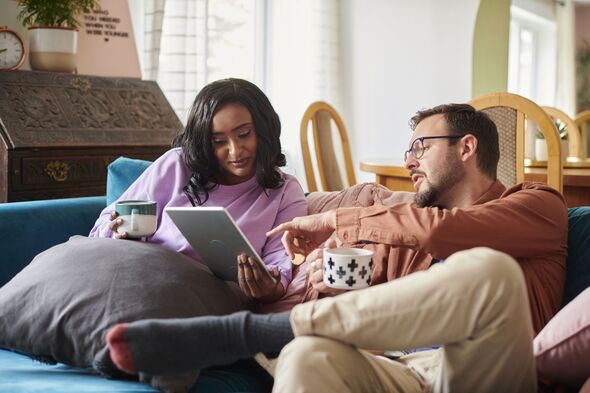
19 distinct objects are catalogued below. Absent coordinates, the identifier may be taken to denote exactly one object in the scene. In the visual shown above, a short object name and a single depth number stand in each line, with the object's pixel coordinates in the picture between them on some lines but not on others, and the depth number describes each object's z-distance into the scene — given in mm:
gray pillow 1422
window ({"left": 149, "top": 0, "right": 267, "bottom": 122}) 4016
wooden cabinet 2598
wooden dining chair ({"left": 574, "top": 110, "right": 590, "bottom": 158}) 5086
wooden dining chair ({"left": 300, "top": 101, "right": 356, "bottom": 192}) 3602
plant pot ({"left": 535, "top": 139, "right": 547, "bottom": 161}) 3547
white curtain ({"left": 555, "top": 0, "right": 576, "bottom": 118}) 6168
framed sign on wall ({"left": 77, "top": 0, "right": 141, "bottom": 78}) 3238
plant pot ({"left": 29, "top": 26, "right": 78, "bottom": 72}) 2897
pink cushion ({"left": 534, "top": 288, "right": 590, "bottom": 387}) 1293
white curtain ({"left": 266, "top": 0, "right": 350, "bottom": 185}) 4906
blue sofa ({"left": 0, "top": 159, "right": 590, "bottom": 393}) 1383
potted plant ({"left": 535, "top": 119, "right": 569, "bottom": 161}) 3545
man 1167
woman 1899
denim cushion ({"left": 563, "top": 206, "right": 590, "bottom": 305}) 1578
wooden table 2760
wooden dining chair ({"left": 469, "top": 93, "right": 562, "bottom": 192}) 2516
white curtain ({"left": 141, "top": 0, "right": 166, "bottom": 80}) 3738
